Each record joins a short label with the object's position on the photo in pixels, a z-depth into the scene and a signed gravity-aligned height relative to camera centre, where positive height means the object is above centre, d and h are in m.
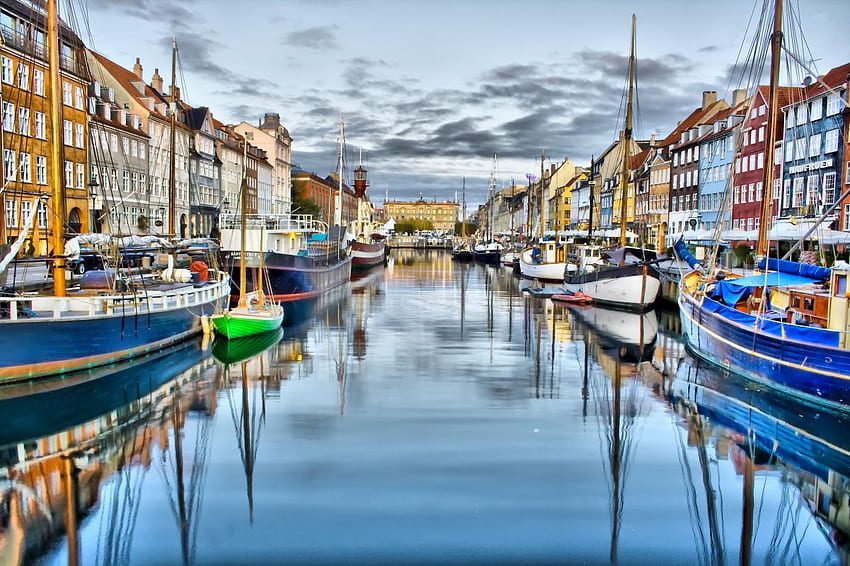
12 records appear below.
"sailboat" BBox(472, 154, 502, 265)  97.56 -2.93
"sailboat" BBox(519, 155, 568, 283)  57.28 -2.35
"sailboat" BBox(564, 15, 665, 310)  36.94 -2.28
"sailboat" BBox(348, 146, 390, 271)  76.75 -1.56
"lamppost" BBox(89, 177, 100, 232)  44.81 +0.36
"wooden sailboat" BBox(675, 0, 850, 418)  16.64 -2.20
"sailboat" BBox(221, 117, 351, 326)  38.28 -1.75
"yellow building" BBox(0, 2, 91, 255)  38.31 +5.59
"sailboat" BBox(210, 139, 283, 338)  25.11 -3.15
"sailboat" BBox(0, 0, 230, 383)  17.38 -2.50
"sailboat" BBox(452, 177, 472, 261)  109.62 -3.41
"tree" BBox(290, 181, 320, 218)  109.31 +3.66
